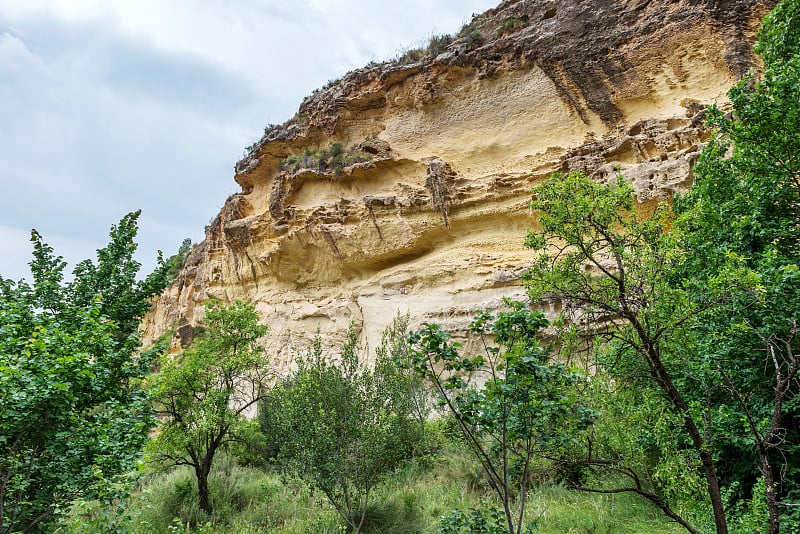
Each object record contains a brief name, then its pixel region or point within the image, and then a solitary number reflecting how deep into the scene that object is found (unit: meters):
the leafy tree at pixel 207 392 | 11.10
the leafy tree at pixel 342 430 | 8.84
